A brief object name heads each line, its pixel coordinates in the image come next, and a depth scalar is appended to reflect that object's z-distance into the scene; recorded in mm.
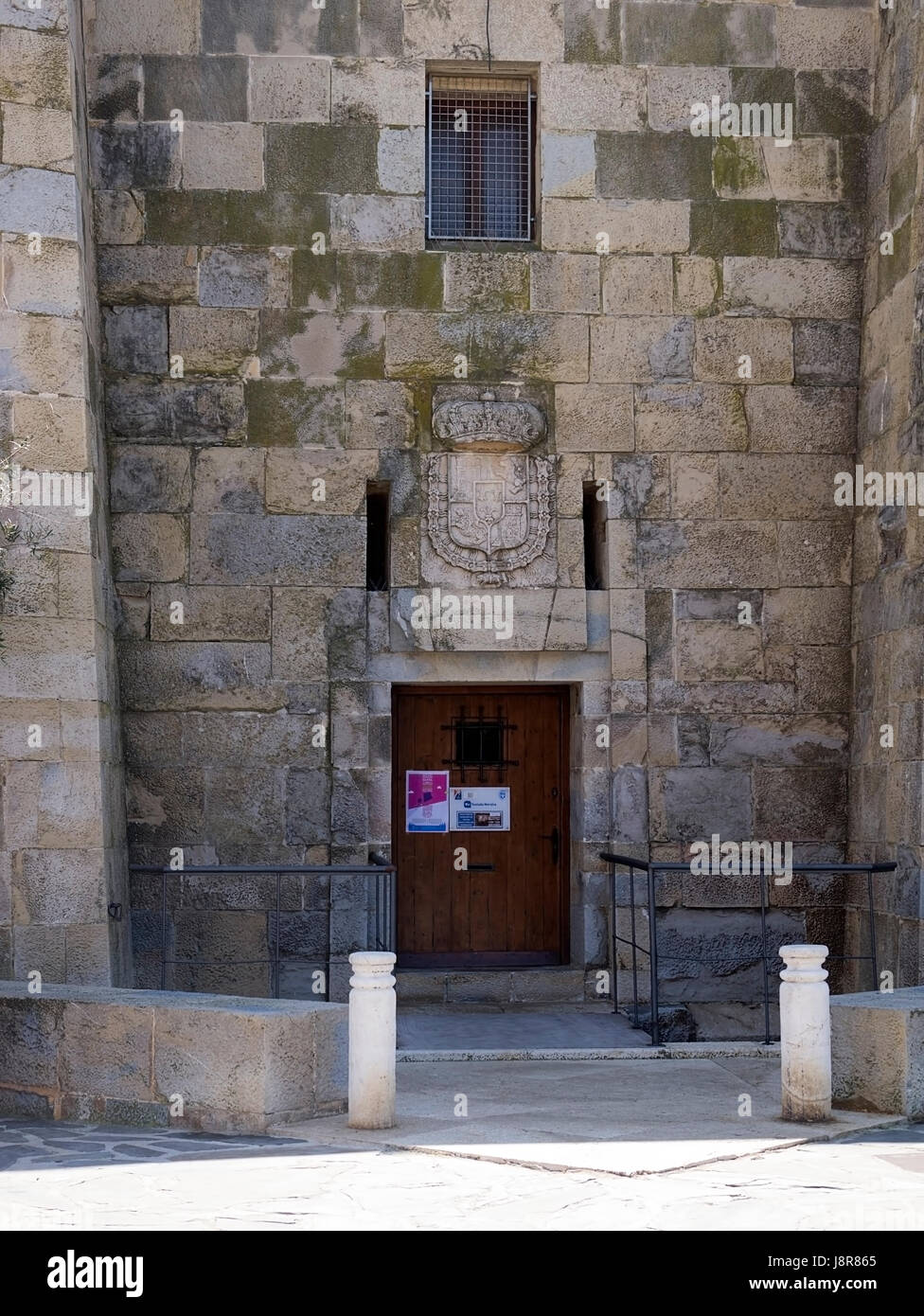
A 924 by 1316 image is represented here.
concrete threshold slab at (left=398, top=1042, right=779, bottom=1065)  7910
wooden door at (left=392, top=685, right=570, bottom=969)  9750
